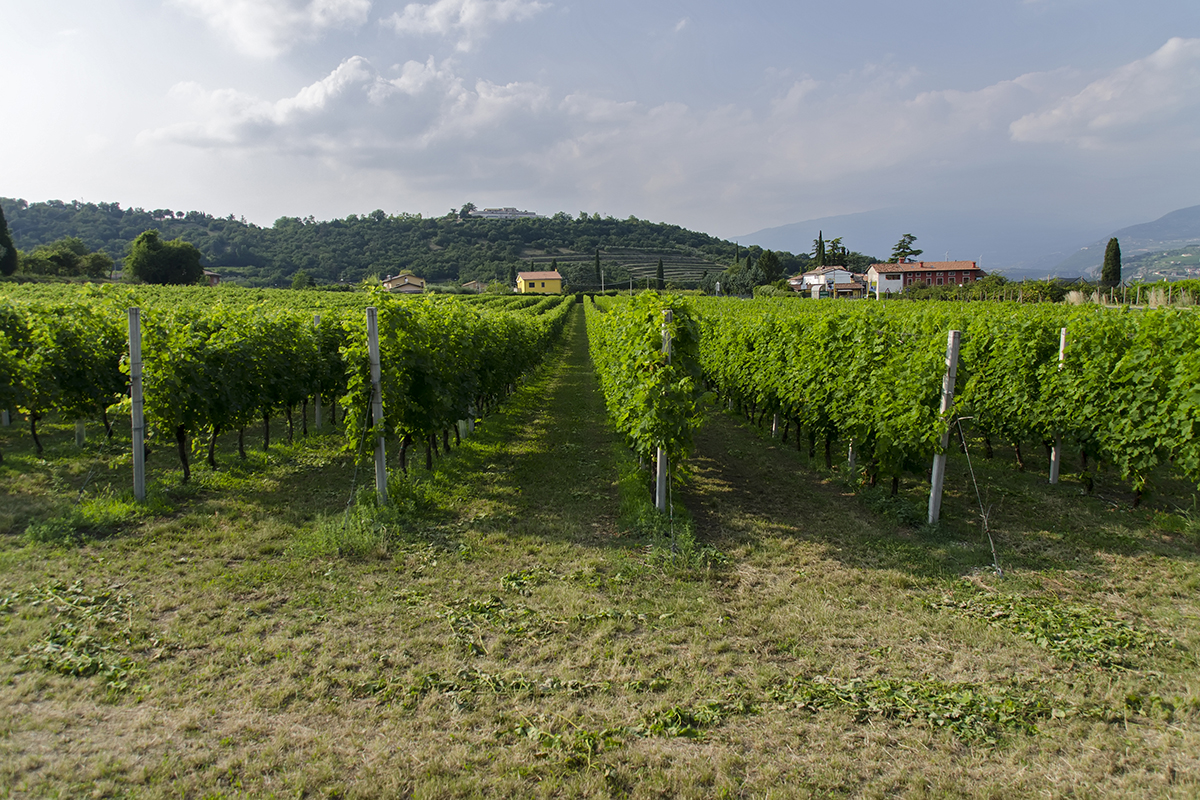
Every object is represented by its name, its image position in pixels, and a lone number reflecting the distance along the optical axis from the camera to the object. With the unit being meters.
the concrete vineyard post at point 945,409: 6.93
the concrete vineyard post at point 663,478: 7.30
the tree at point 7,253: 47.84
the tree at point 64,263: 51.64
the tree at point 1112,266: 52.34
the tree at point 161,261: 54.44
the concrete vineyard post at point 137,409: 7.40
